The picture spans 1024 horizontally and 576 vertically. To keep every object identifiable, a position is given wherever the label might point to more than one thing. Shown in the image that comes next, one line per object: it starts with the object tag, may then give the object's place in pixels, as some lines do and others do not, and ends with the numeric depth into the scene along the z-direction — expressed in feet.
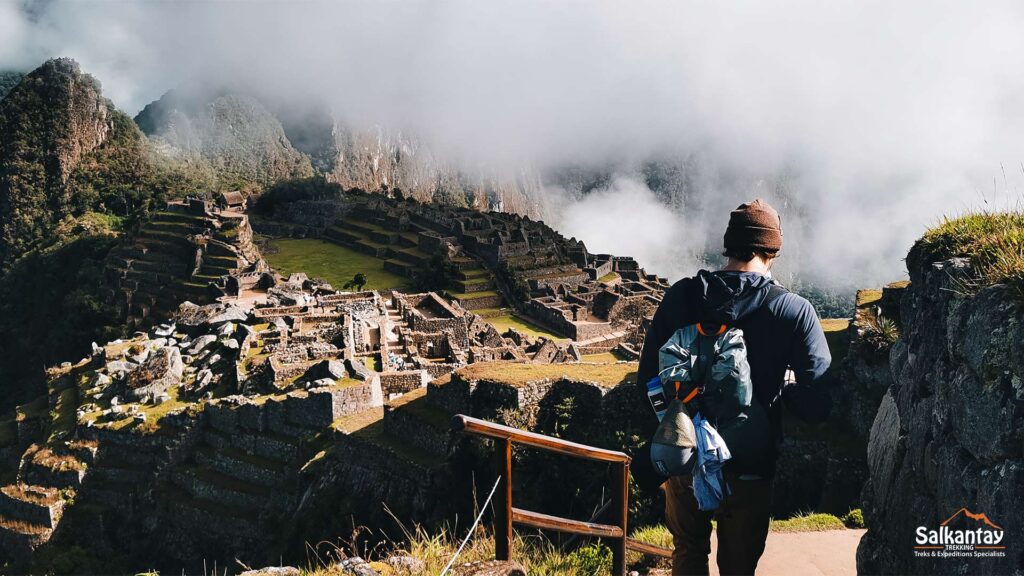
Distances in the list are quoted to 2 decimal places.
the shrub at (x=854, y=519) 28.17
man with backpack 12.77
